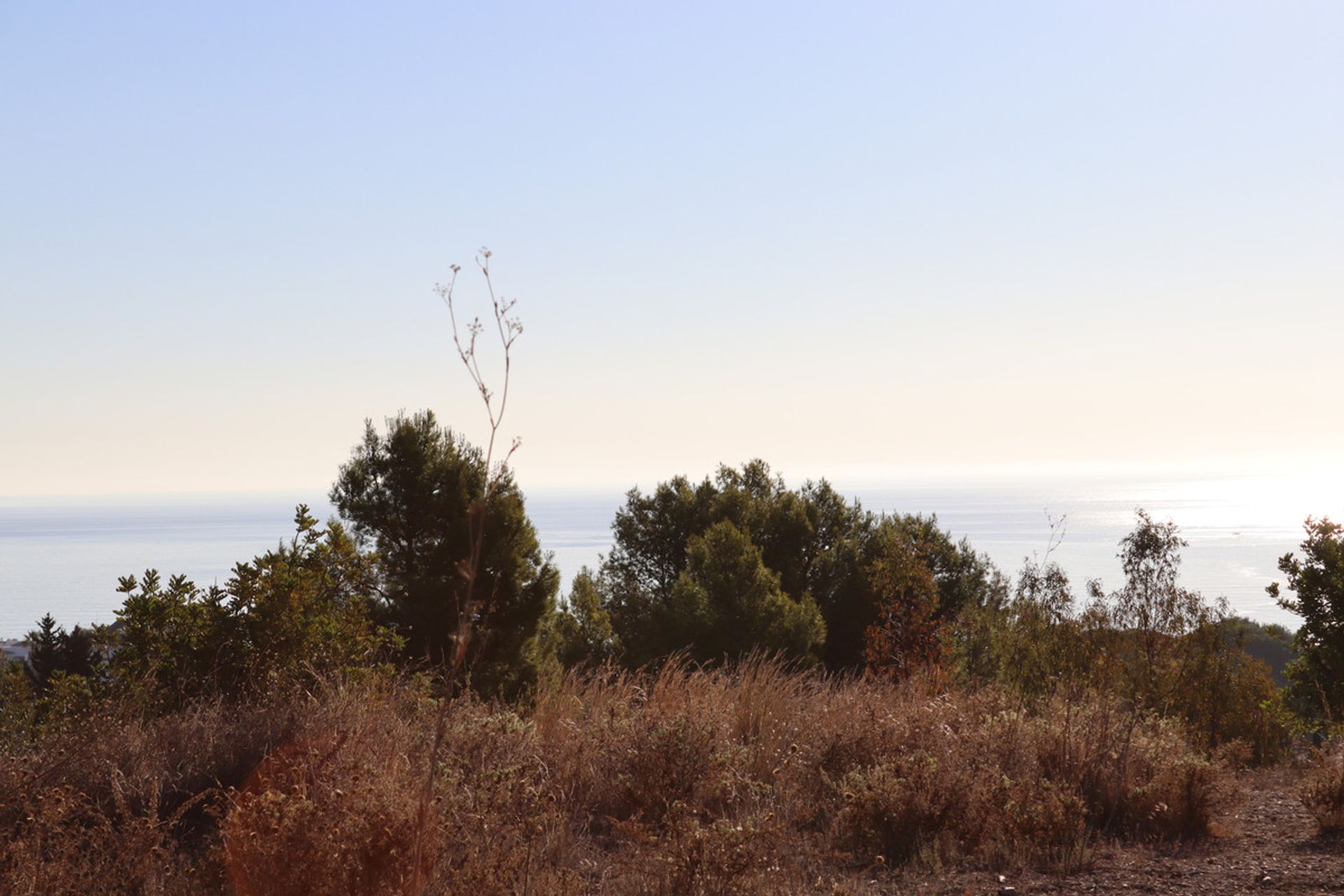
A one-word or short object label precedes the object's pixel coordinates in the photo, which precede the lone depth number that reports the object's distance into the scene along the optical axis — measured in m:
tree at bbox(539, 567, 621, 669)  33.19
